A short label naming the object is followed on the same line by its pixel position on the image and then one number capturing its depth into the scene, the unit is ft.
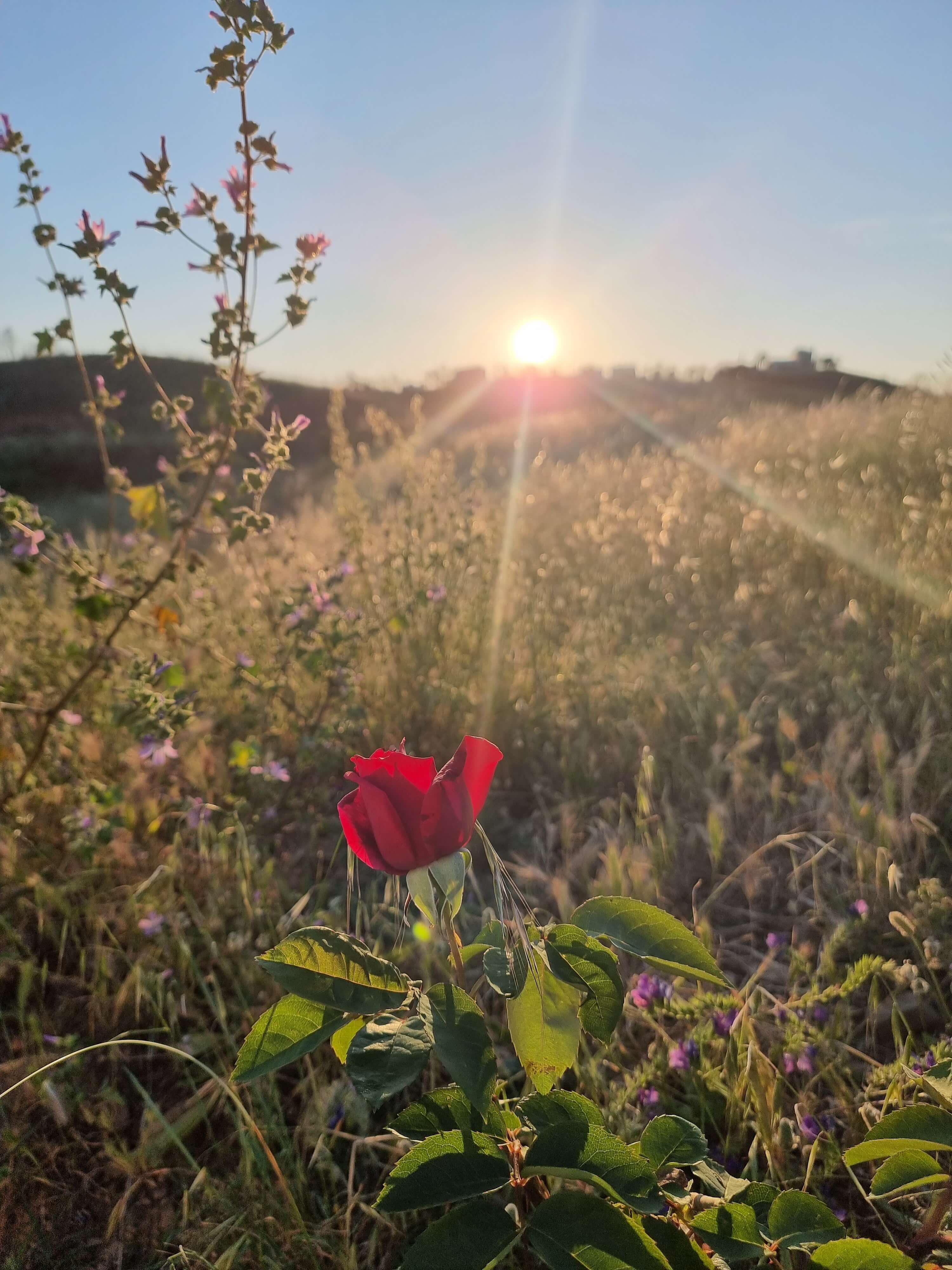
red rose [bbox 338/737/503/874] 2.02
